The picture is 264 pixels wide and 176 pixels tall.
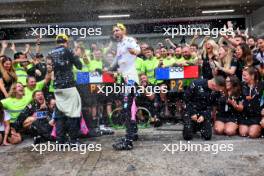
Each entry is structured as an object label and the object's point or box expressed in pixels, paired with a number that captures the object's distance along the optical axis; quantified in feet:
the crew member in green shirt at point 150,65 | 27.09
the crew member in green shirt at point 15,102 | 21.91
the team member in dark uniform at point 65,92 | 19.44
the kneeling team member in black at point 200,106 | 19.92
